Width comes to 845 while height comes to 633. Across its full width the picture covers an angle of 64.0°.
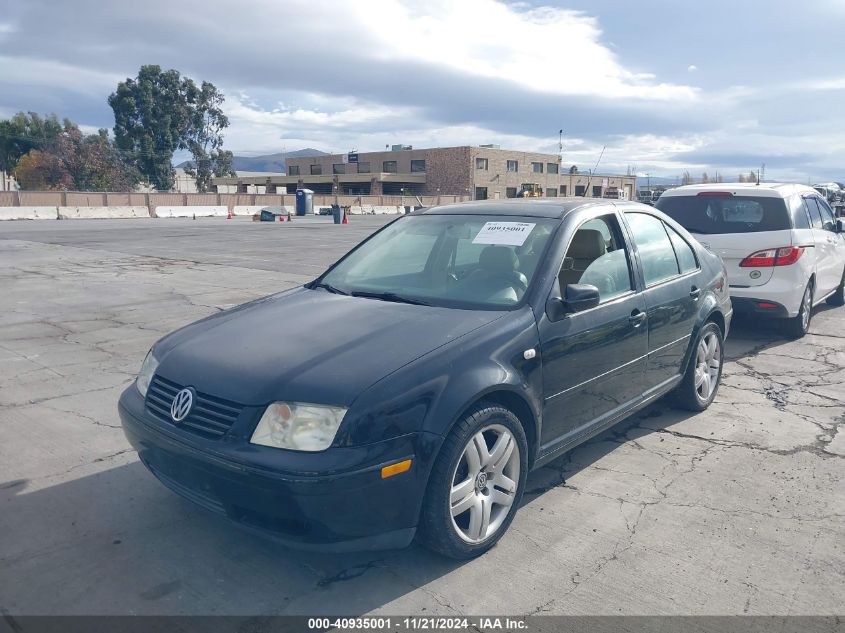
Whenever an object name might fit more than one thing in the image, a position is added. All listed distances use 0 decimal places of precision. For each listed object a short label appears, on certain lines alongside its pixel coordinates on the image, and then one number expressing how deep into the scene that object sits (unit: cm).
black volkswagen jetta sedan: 274
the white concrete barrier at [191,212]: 4231
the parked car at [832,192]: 2905
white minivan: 734
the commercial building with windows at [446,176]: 7606
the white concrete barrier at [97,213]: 3666
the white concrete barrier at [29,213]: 3394
